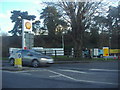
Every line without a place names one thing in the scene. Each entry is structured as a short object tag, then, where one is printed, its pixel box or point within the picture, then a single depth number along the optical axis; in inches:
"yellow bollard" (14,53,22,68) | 613.6
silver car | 703.1
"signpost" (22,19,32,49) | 759.4
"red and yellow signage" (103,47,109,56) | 993.5
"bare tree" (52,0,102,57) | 1032.2
